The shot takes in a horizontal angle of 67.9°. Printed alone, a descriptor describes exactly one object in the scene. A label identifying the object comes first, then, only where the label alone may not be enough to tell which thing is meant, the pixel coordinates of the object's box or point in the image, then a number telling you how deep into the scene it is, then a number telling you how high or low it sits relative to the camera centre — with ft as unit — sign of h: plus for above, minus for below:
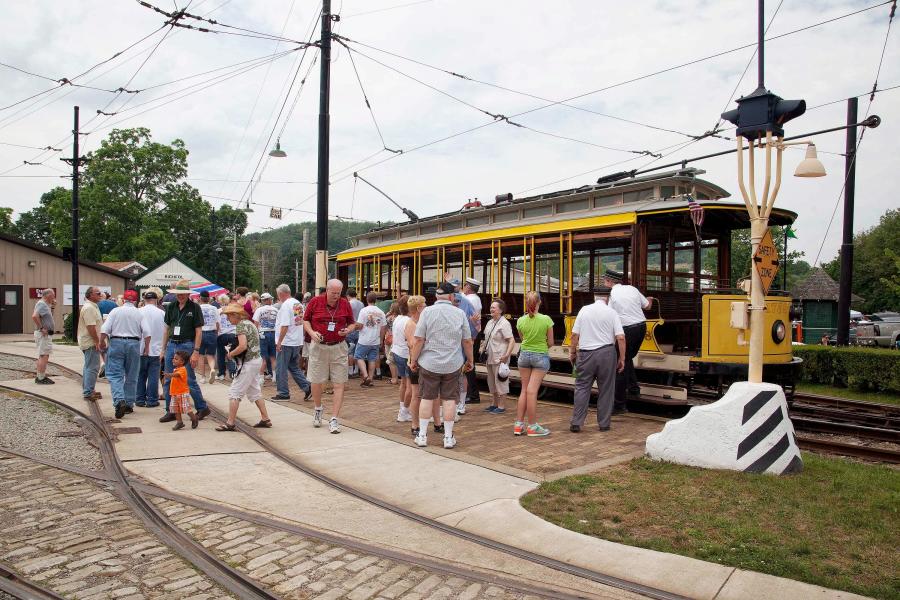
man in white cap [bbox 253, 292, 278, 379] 37.76 -1.12
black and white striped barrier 18.81 -3.54
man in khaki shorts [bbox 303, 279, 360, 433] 25.25 -1.26
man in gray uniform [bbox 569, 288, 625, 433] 25.08 -1.83
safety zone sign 19.94 +1.45
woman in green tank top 24.11 -2.07
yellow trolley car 29.78 +2.60
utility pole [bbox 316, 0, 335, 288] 42.14 +9.72
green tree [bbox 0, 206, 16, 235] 193.99 +24.23
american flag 29.66 +4.29
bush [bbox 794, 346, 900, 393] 40.98 -3.72
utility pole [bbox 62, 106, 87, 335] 71.31 +9.24
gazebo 81.10 -0.83
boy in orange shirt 25.80 -3.31
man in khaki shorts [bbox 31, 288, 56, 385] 37.17 -1.65
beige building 91.45 +3.39
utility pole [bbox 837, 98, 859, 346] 44.86 +5.08
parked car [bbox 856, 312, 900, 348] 96.22 -3.42
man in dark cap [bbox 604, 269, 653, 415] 28.63 -0.32
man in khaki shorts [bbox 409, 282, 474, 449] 22.49 -1.76
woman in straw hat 25.20 -2.19
